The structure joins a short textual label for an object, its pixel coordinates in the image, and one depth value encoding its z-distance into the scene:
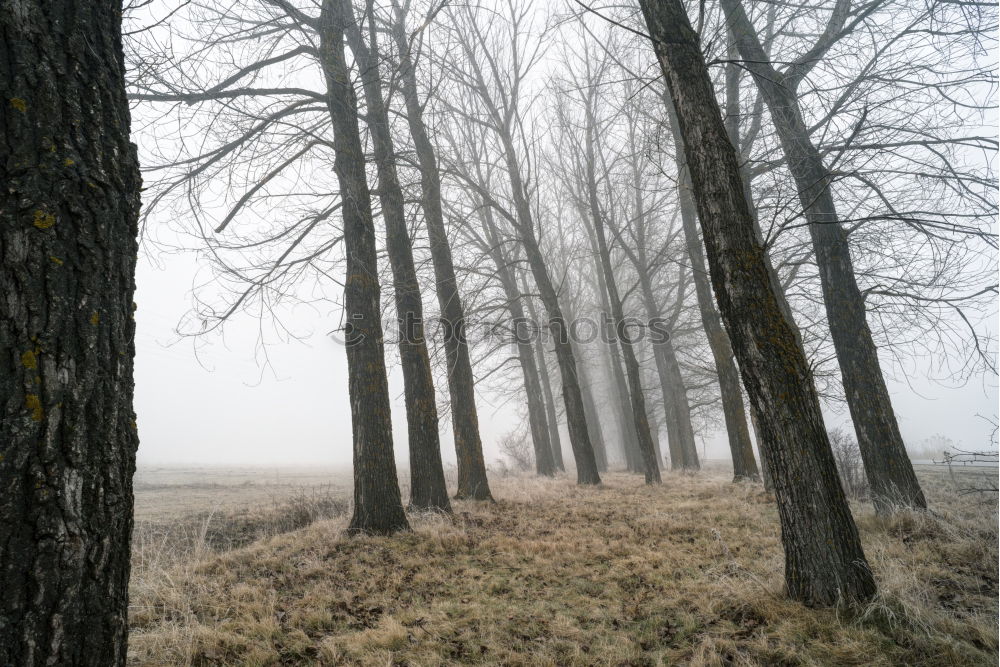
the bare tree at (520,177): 10.62
